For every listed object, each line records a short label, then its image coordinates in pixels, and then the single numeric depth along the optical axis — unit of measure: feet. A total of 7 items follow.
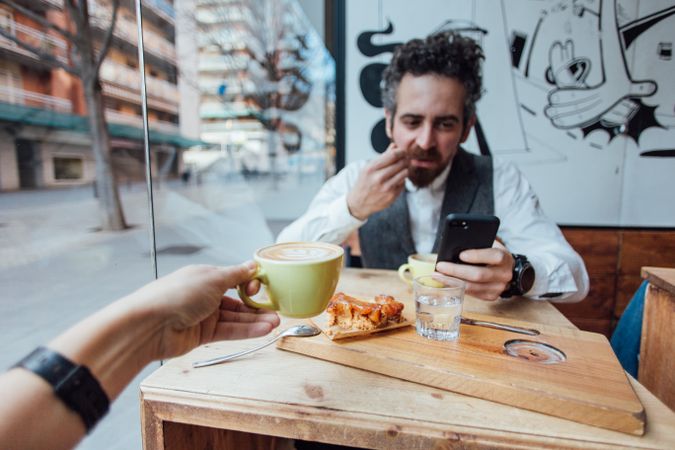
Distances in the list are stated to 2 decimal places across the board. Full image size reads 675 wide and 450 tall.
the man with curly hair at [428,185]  4.43
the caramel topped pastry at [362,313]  2.47
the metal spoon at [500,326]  2.56
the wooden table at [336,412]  1.73
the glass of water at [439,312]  2.48
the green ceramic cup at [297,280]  1.93
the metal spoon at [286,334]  2.31
